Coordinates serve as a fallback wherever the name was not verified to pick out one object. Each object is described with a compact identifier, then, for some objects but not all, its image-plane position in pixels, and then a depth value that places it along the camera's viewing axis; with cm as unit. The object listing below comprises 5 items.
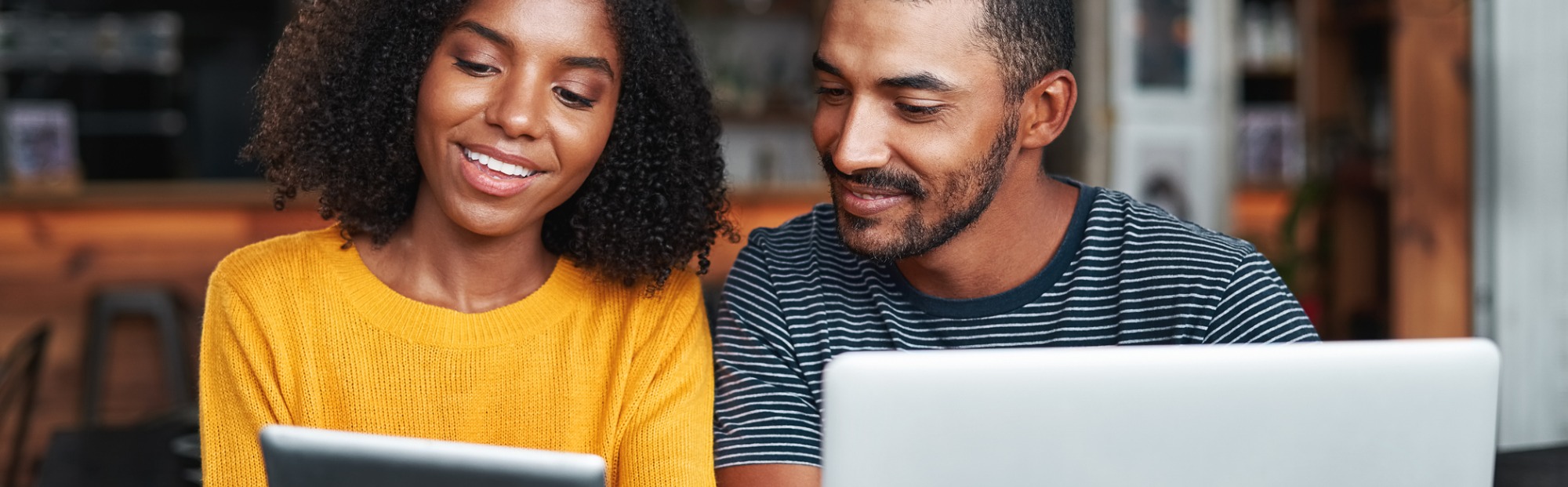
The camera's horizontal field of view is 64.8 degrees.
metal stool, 301
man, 119
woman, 122
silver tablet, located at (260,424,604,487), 76
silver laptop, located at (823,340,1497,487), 75
